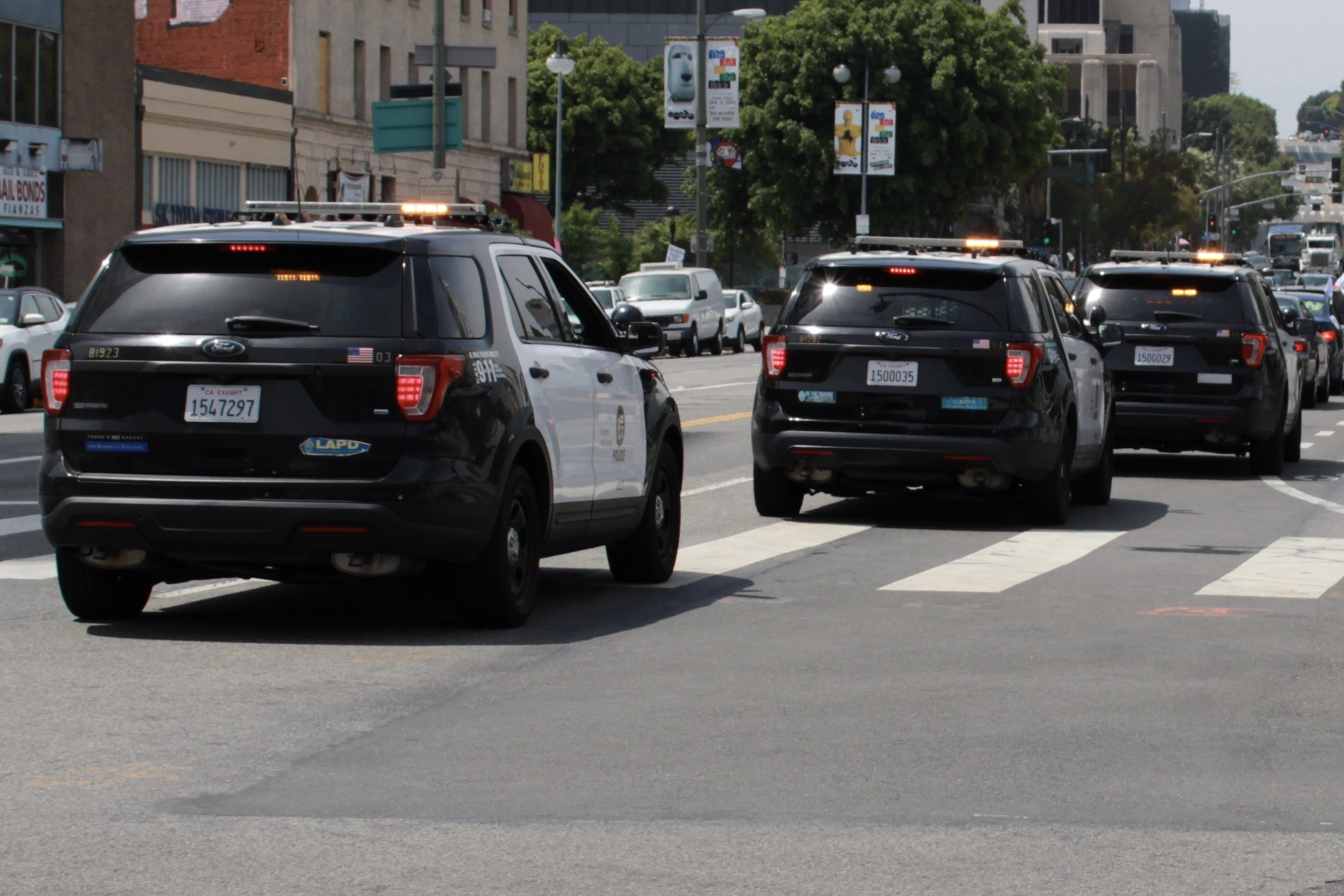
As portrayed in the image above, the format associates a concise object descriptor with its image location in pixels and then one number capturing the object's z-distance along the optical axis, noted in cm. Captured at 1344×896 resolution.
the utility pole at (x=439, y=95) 3344
